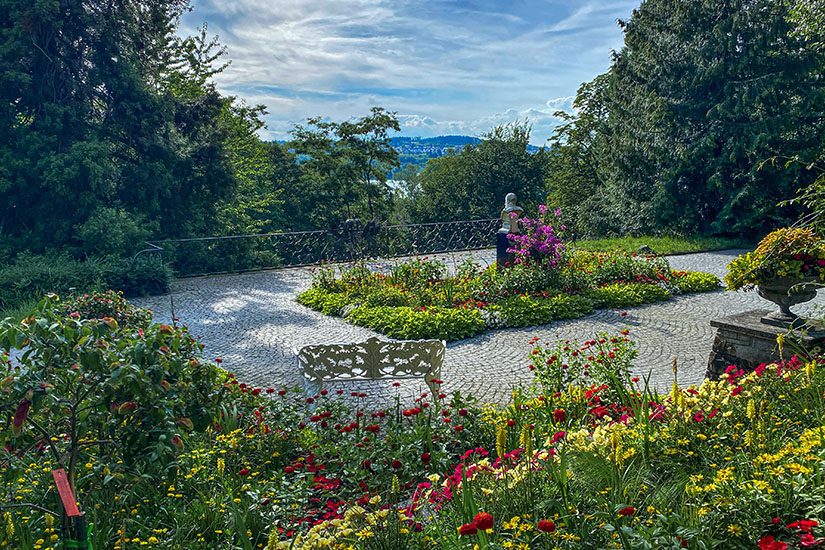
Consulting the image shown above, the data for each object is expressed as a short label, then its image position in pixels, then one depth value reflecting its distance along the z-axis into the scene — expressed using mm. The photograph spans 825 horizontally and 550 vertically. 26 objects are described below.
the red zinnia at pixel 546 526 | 1873
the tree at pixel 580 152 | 26016
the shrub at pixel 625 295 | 9180
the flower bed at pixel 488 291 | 8141
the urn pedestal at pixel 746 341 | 4806
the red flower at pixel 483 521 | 1776
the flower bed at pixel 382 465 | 2279
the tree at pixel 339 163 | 24000
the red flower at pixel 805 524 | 1896
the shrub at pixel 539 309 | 8328
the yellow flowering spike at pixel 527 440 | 2480
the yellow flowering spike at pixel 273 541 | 1994
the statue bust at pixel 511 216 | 10906
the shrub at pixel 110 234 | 12383
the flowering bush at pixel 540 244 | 9750
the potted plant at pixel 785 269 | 4840
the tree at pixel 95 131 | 12430
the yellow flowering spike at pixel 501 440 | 2425
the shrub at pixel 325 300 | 9484
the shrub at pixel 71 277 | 10516
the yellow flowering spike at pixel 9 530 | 2436
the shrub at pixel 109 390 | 2338
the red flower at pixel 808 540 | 1911
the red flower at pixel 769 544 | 1715
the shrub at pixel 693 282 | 10141
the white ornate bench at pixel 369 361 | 5016
